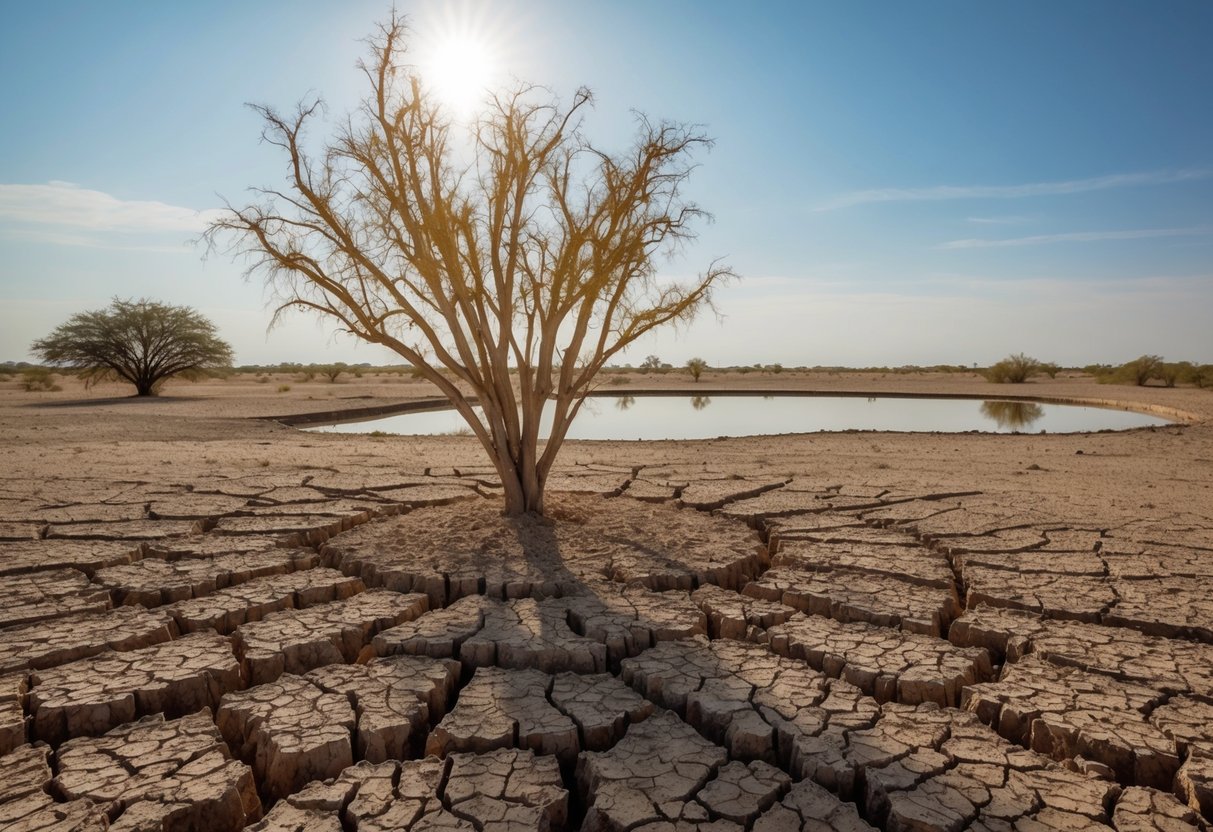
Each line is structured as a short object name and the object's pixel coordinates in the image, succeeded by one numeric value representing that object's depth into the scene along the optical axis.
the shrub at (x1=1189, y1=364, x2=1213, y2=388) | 28.95
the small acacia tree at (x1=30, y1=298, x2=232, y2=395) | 23.86
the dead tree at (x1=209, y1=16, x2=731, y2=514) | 5.25
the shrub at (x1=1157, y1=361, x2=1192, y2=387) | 30.27
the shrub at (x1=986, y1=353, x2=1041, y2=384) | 35.06
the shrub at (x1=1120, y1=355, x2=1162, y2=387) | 30.83
